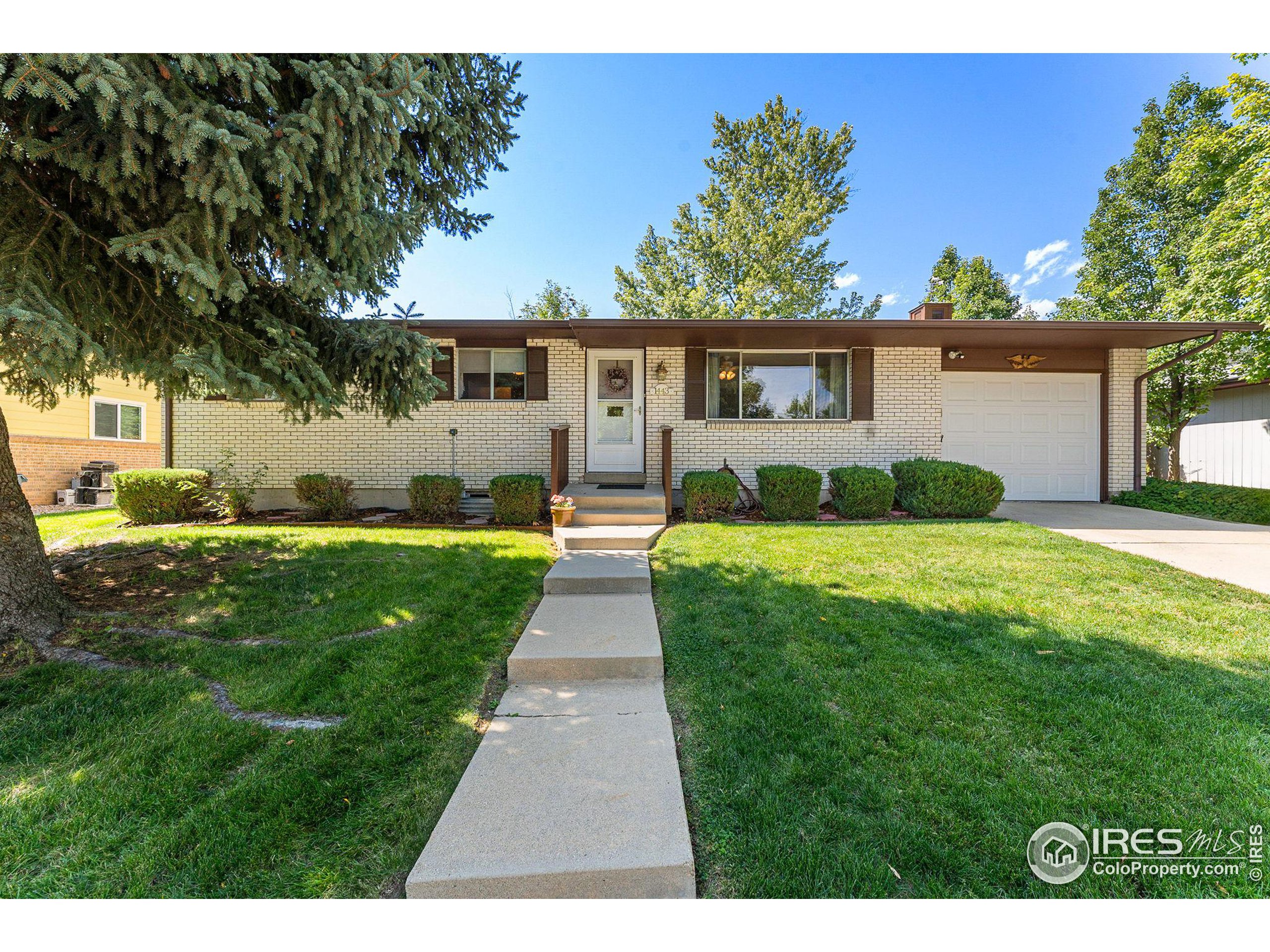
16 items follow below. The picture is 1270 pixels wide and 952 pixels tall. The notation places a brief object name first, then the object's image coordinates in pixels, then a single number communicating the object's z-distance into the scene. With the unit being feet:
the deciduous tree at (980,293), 71.31
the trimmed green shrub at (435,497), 24.13
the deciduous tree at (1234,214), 29.19
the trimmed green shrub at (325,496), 24.22
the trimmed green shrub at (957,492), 23.03
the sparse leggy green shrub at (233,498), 24.43
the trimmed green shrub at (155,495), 22.79
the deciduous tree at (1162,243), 35.42
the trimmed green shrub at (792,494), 23.41
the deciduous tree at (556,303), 90.12
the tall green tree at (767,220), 53.47
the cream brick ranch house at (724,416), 27.14
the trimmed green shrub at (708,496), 23.00
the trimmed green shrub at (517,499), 22.82
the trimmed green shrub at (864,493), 23.47
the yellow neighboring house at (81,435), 33.42
